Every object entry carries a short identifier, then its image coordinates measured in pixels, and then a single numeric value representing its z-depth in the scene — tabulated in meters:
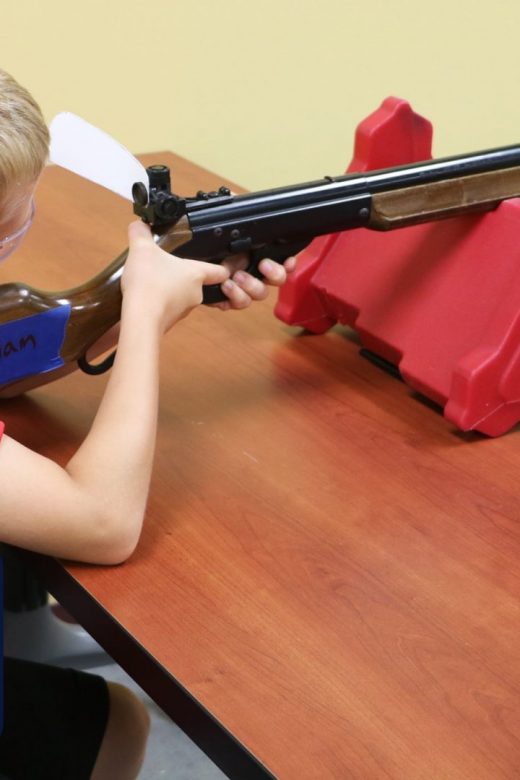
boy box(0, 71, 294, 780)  1.22
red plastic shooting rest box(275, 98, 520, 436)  1.40
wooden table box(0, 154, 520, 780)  1.10
